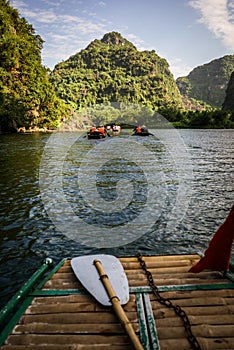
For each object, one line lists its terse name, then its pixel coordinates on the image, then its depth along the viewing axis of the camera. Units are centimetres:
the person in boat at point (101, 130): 4611
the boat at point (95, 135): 4490
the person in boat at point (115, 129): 6569
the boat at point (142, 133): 5326
